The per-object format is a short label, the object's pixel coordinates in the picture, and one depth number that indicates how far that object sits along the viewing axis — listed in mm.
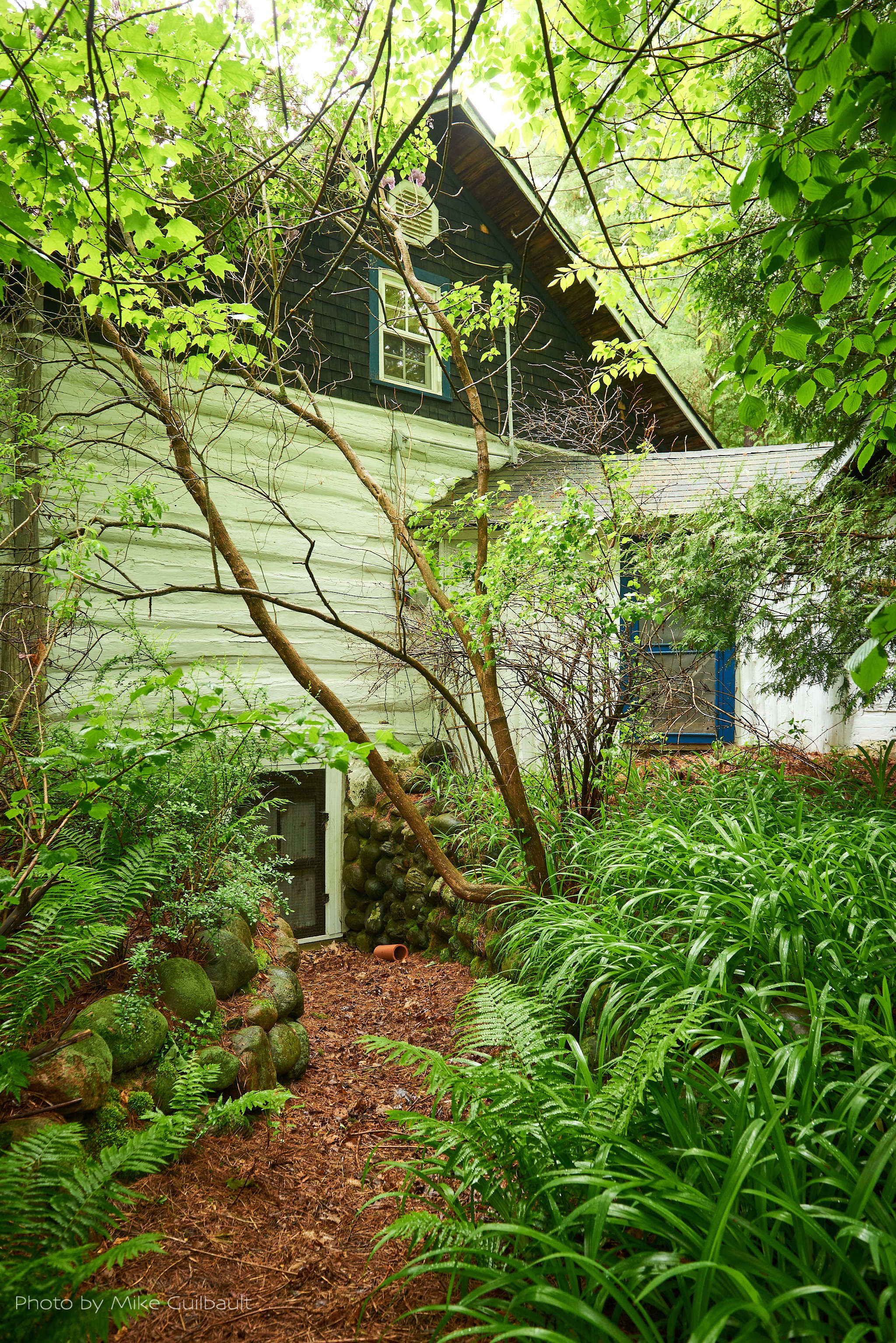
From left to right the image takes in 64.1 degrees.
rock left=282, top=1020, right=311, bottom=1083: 3475
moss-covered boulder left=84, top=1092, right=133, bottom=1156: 2420
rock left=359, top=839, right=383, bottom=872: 6141
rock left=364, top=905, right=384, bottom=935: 5934
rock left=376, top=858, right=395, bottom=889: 5980
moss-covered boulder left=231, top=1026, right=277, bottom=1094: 3043
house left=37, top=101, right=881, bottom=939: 5559
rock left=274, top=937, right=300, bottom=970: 4176
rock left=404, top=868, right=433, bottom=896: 5617
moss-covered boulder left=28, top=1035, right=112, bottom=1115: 2377
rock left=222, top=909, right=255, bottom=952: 3736
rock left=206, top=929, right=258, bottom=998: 3434
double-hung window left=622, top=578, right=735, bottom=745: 4656
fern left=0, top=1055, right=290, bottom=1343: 1371
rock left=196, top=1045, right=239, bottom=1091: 2904
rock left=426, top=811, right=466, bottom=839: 5266
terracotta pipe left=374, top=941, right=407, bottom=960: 5531
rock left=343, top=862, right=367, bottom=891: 6145
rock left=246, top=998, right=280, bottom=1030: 3350
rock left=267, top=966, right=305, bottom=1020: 3697
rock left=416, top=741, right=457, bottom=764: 6402
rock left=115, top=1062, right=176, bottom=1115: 2713
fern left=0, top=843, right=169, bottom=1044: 2352
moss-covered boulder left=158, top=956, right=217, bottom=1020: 3064
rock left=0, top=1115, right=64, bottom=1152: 2117
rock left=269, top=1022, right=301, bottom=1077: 3399
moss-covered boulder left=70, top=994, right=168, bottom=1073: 2699
